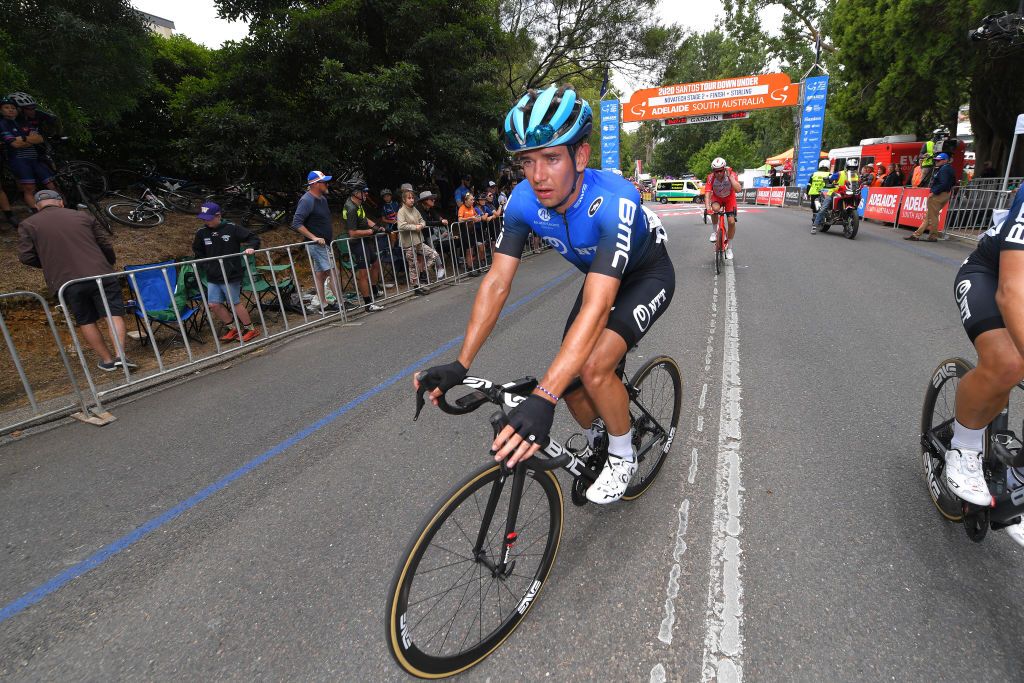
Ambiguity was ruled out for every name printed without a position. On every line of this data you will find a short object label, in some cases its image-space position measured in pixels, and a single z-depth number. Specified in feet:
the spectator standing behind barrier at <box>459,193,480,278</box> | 36.14
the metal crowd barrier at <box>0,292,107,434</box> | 14.17
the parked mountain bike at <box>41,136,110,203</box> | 29.32
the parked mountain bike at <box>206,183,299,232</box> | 38.70
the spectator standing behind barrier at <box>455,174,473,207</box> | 39.17
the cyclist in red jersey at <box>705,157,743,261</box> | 30.89
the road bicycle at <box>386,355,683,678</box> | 5.72
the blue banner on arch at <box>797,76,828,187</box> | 90.63
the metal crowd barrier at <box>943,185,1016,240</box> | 41.18
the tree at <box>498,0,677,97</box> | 59.88
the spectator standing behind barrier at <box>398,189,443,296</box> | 30.31
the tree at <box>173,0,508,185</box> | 33.76
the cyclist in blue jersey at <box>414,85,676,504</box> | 6.55
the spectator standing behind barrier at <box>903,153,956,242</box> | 37.50
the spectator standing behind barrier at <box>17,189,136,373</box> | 17.04
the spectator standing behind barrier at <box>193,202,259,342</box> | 20.72
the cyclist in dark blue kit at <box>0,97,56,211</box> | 23.62
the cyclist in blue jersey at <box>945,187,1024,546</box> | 6.01
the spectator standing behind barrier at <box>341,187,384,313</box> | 27.12
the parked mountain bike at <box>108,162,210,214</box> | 36.88
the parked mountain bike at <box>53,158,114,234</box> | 29.50
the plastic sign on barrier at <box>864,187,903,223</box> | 48.80
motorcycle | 41.78
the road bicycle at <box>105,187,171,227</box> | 32.81
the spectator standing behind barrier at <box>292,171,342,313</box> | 24.90
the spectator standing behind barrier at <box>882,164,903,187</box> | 53.47
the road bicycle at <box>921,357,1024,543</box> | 7.00
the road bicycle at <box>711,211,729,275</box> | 30.19
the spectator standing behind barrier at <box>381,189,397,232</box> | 32.24
